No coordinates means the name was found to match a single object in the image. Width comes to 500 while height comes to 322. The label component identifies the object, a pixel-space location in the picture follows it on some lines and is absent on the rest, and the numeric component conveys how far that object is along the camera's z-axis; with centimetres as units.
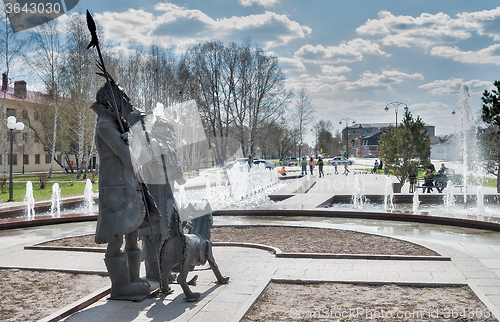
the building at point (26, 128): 4494
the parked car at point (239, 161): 4384
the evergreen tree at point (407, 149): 1875
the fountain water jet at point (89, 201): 1468
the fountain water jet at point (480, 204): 1223
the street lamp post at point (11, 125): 1712
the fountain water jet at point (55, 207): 1398
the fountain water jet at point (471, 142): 2372
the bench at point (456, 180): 1997
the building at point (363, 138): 13262
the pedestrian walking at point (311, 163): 3188
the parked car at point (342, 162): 5639
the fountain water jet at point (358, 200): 1465
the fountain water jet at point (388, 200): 1444
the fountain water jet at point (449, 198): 1454
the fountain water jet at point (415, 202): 1344
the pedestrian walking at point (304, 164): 3199
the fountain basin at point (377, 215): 944
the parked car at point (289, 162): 6112
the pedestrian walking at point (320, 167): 3047
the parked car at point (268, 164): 4295
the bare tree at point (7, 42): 2659
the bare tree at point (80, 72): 3212
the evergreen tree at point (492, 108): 1656
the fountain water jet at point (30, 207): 1328
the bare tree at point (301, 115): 6306
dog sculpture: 426
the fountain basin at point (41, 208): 1302
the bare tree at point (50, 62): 3133
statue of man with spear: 416
